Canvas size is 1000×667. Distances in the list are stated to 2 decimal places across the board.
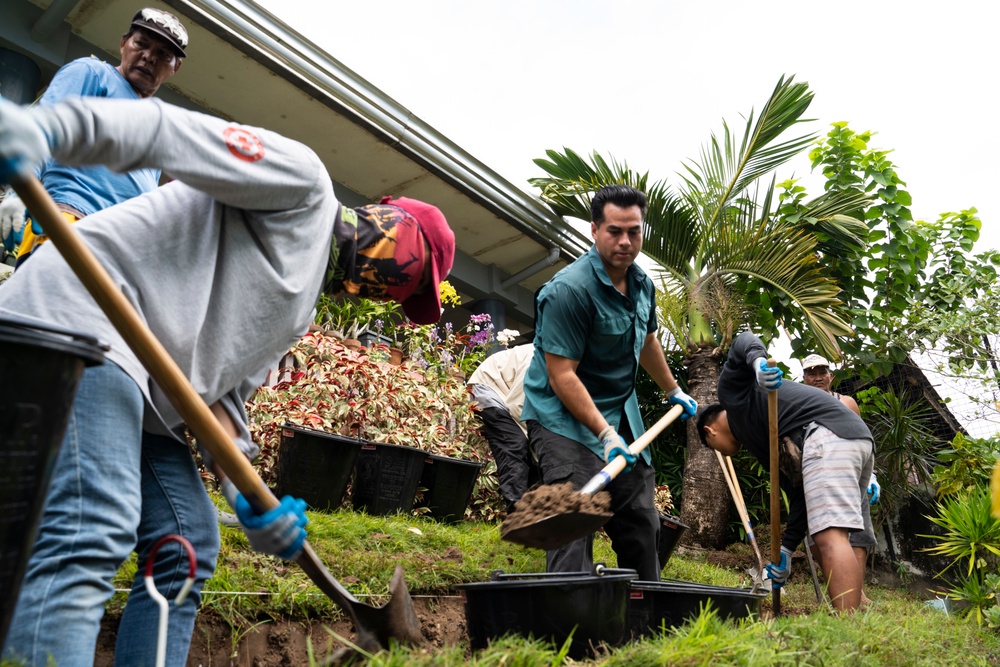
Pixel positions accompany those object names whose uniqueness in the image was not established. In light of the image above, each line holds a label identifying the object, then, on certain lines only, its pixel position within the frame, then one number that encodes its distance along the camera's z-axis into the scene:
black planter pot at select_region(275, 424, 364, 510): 4.26
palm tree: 8.35
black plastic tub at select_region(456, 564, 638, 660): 2.51
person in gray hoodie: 1.47
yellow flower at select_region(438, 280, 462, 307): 7.24
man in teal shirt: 3.37
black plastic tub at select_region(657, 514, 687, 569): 5.34
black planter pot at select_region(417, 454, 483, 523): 5.14
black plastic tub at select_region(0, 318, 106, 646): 1.10
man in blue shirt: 2.47
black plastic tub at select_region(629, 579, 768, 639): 2.97
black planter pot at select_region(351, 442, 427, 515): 4.70
